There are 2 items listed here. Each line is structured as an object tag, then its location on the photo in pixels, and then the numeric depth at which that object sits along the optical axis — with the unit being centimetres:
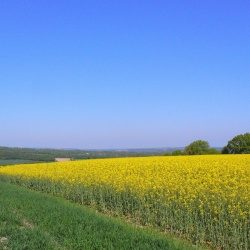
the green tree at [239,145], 5794
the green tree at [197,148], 6228
